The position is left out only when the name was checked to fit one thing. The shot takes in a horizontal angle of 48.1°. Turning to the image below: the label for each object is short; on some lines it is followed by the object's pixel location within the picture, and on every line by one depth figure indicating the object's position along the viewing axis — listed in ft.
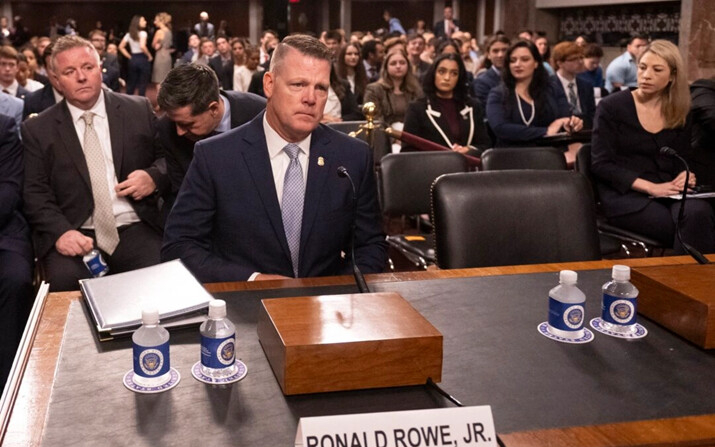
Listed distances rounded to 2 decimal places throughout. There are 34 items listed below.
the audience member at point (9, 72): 17.72
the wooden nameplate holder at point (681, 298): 4.92
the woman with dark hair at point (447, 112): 15.87
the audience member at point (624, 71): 28.60
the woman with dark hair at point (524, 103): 15.75
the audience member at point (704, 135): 13.71
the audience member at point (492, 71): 20.76
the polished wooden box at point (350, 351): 4.09
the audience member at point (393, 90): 18.88
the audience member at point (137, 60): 46.29
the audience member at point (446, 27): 49.16
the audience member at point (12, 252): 9.60
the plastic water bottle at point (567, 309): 5.04
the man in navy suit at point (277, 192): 7.22
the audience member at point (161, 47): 46.78
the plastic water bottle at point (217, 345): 4.30
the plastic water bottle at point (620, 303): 5.15
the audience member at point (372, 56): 27.76
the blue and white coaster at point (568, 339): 5.02
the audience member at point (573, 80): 19.49
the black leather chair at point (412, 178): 11.50
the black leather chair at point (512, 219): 7.64
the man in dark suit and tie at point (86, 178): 10.35
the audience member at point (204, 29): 54.54
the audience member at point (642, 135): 12.34
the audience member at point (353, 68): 23.26
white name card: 3.30
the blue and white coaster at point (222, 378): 4.31
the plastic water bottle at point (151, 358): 4.21
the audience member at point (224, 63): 35.09
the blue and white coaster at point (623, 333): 5.14
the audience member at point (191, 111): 10.28
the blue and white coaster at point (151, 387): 4.18
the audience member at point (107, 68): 30.30
